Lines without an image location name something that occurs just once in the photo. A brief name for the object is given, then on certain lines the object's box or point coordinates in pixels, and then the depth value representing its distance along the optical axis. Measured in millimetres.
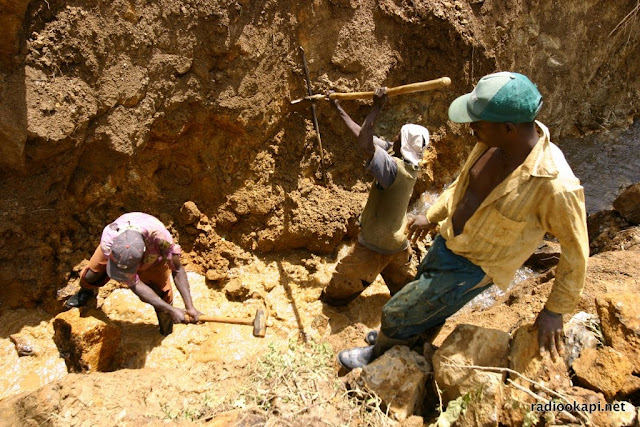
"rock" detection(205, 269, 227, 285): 4066
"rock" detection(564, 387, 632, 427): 1874
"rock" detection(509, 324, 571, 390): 2092
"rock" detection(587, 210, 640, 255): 4211
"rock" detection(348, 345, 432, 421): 2330
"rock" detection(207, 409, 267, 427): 2230
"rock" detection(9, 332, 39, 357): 3328
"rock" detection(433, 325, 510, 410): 2186
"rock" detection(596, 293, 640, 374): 2182
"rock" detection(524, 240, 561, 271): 4590
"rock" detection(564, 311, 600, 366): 2252
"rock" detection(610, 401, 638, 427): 1858
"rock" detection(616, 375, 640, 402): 2029
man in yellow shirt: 1855
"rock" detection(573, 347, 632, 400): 2039
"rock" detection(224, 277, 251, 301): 3967
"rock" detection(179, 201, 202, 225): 4098
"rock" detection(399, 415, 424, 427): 2207
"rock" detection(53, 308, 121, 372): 3062
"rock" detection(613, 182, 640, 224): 4652
